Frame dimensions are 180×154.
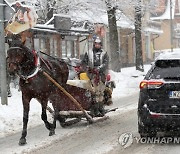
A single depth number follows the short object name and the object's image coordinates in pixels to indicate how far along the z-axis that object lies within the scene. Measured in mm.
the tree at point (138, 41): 30047
